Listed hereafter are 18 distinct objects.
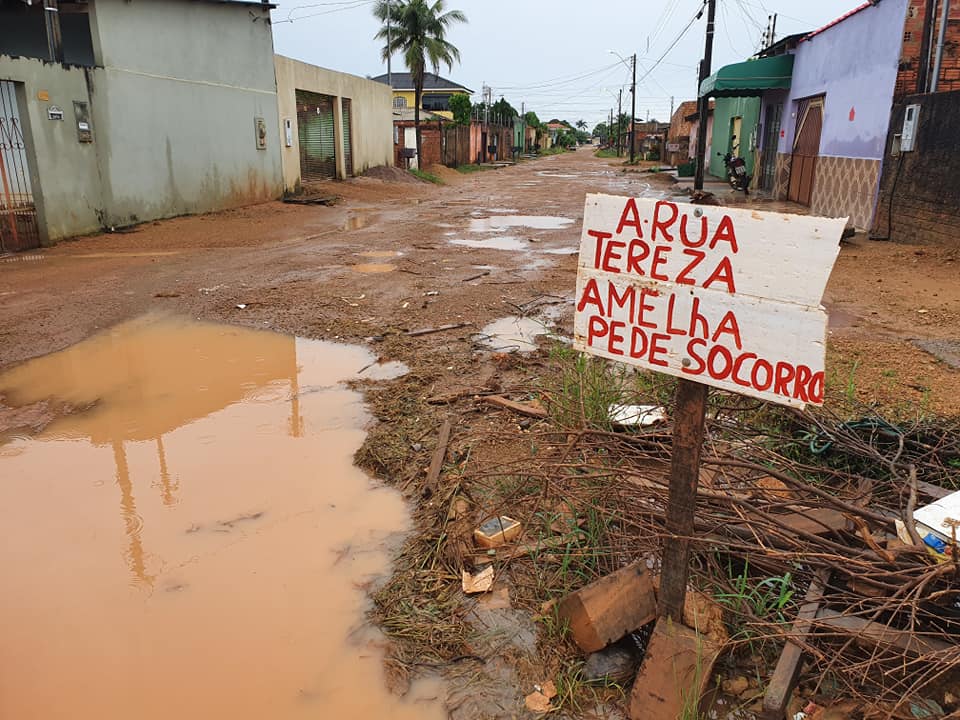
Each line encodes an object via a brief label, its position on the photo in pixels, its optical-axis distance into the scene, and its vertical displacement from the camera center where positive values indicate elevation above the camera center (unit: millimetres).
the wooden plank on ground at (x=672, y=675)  2299 -1651
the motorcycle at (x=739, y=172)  20641 -695
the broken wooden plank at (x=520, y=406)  4512 -1622
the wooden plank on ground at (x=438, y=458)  3861 -1708
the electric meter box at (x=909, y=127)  10625 +302
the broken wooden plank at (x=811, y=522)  2746 -1437
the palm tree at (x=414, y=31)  36781 +5672
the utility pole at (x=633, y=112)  48688 +2370
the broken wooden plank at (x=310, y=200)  18453 -1371
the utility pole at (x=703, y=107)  19781 +1058
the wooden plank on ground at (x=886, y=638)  2260 -1508
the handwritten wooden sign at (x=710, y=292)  2064 -433
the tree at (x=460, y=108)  43031 +2204
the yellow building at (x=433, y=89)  59094 +4558
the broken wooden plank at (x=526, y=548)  3059 -1692
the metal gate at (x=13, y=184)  10805 -610
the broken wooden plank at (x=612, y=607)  2523 -1575
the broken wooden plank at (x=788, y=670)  2184 -1579
